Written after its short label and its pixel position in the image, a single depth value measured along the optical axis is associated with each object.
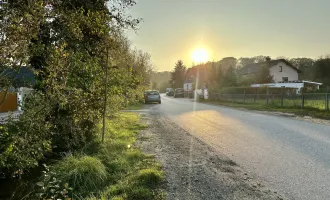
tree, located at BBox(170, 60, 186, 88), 88.06
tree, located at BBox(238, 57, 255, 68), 102.31
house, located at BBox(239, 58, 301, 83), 59.24
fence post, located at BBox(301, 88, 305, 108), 20.43
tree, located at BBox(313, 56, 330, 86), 58.34
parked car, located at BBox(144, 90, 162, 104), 34.12
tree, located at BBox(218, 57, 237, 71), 97.44
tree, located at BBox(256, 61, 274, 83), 51.84
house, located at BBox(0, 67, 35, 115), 4.29
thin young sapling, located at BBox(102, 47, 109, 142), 7.98
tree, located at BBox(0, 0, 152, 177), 3.98
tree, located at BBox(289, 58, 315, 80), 65.06
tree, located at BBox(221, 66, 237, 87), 45.66
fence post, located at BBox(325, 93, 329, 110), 17.86
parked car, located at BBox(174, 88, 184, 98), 55.41
